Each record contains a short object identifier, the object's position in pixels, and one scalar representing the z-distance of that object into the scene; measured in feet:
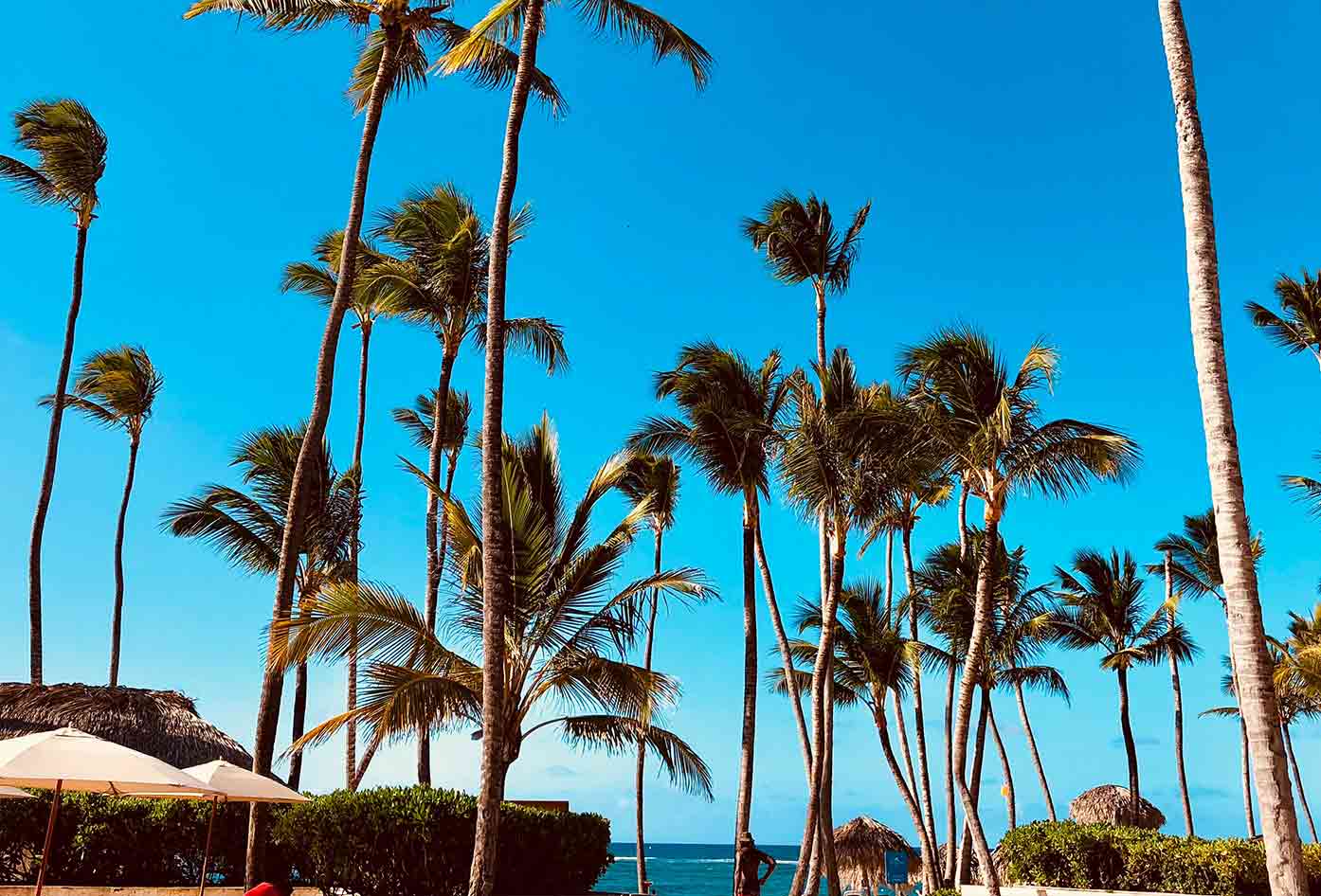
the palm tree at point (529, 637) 45.70
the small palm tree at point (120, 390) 97.71
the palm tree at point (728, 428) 74.90
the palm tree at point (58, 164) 86.33
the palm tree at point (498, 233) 41.81
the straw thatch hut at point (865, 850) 104.06
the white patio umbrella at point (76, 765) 34.78
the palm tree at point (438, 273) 71.51
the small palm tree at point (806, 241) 83.71
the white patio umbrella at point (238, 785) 43.37
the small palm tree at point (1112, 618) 103.40
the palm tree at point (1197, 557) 117.08
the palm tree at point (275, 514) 76.79
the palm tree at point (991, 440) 53.11
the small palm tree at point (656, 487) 92.38
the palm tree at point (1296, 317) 88.84
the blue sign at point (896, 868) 55.77
